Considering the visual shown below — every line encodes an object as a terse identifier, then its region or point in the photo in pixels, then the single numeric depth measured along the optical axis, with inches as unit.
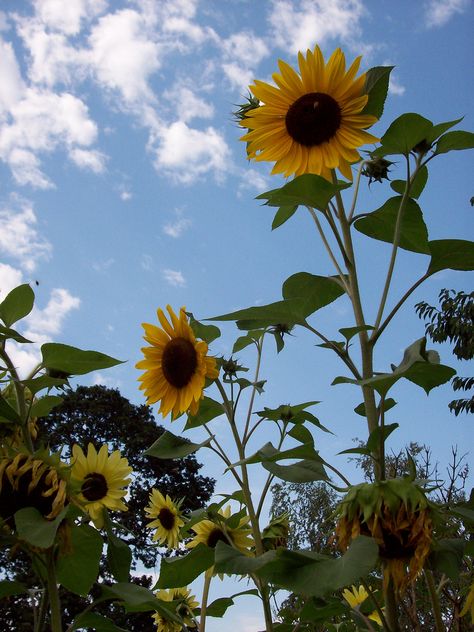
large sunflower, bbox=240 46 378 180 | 45.6
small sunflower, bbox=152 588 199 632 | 84.5
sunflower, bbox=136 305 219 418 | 54.7
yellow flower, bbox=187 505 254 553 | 65.2
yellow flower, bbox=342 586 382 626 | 75.5
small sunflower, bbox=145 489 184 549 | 83.0
